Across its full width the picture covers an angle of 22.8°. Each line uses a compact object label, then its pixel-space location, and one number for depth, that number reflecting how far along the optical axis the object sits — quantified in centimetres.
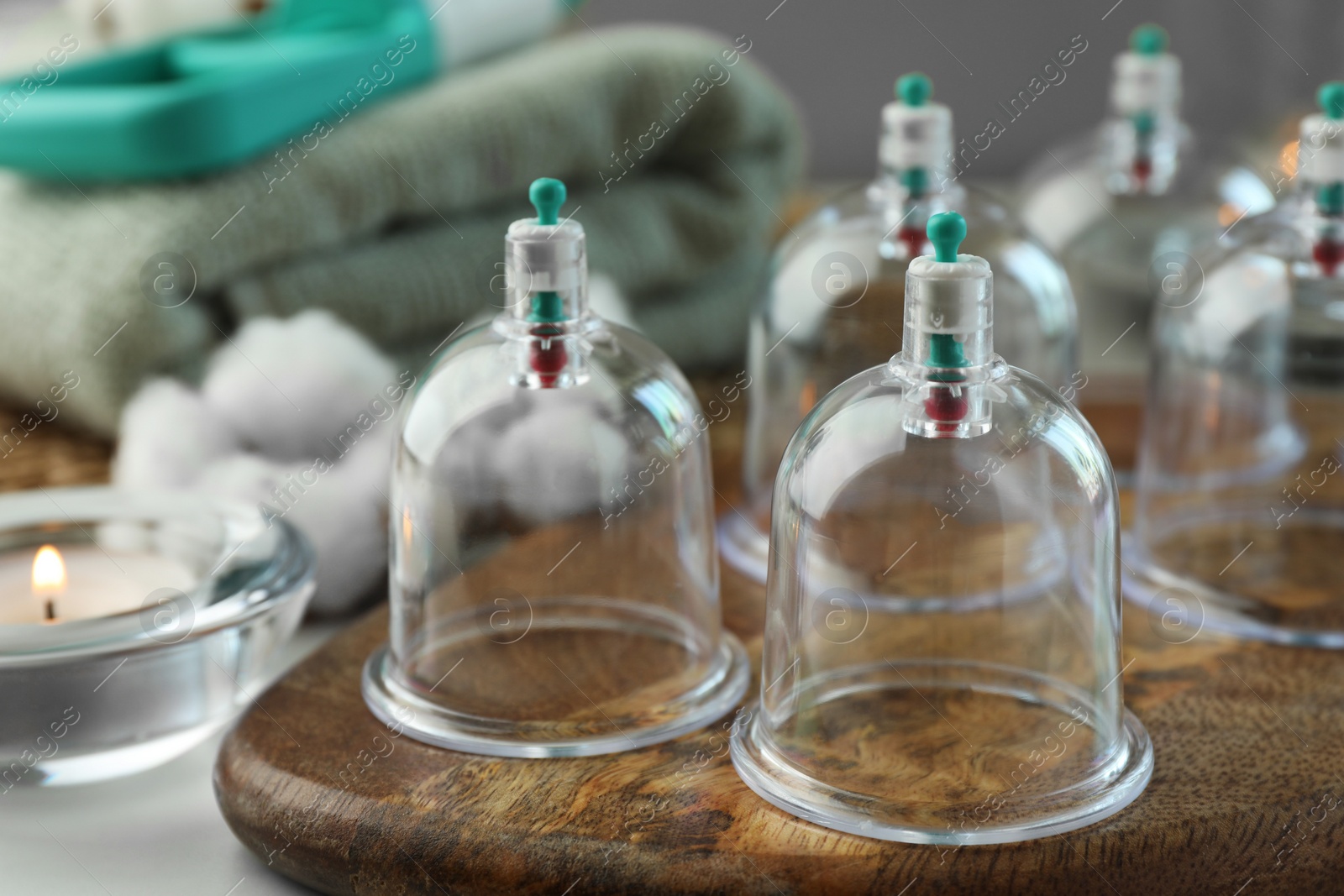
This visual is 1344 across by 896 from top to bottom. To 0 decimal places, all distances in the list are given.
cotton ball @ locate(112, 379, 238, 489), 59
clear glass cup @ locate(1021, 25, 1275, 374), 68
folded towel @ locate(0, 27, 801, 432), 62
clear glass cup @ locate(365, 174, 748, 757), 53
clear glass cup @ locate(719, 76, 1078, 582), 60
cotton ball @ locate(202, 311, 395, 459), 60
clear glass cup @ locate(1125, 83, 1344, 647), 57
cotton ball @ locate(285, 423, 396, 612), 58
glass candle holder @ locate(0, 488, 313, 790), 51
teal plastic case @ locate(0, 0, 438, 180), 62
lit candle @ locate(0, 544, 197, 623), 54
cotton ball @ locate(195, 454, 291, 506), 58
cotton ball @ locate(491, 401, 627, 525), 54
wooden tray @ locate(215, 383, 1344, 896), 48
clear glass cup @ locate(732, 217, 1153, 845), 50
